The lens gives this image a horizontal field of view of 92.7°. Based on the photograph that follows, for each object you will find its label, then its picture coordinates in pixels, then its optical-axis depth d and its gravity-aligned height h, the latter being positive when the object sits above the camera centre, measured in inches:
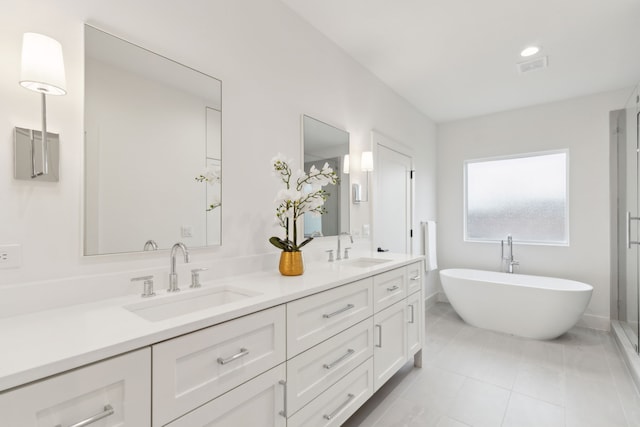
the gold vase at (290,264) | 67.4 -10.8
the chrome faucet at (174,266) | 53.3 -9.0
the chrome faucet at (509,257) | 153.9 -21.6
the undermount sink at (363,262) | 93.6 -14.5
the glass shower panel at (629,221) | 106.7 -2.0
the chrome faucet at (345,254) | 96.2 -12.4
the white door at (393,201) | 125.2 +6.3
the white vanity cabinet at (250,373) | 28.8 -20.5
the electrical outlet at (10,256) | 40.3 -5.5
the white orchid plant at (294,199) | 68.3 +3.7
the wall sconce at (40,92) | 38.9 +16.6
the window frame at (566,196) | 145.5 +9.9
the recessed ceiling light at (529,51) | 101.7 +55.8
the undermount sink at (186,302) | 47.5 -14.9
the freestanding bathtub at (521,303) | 115.2 -35.5
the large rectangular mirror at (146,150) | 48.6 +11.7
